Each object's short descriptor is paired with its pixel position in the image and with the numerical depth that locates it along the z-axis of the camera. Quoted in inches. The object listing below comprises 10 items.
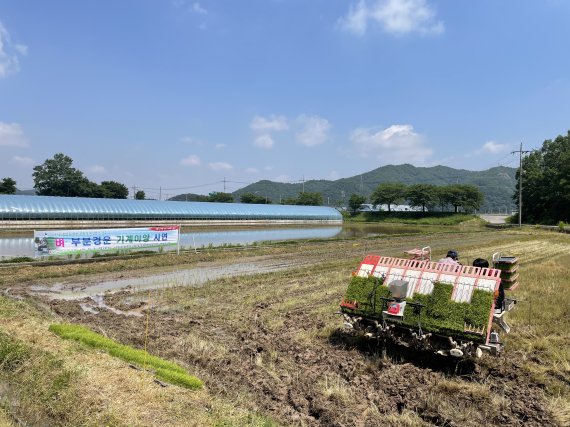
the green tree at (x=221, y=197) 4279.0
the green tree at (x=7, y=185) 2672.2
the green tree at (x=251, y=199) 4368.6
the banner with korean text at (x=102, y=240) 684.1
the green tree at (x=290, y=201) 4539.9
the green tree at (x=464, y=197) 3326.8
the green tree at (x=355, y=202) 4170.8
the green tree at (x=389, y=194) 3745.1
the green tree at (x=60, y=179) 3334.2
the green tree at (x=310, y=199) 4407.0
